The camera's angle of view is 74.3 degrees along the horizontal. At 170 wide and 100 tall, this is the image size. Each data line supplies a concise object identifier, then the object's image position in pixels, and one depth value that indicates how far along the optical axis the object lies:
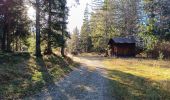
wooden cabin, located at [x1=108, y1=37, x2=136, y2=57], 24.15
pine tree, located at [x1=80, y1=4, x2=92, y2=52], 36.30
